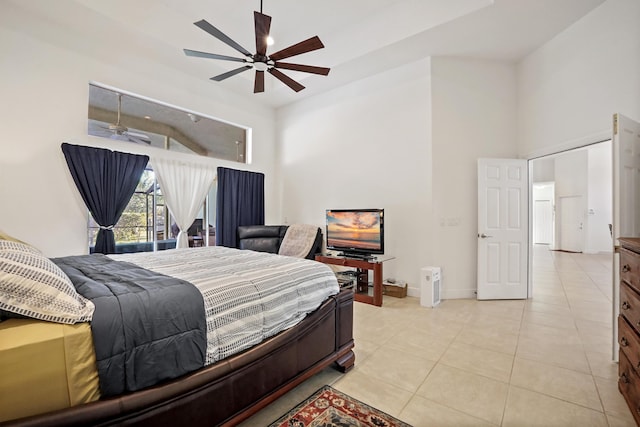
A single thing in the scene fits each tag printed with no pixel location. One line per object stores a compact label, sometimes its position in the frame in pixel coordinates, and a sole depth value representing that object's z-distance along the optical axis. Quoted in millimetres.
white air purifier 3766
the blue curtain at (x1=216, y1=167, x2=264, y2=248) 5195
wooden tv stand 3883
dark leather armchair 5297
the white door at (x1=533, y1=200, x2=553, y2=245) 9891
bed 1033
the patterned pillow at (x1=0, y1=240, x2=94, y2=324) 1079
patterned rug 1685
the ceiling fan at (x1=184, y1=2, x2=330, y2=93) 2535
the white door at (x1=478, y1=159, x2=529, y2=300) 4066
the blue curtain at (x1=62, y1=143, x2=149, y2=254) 3584
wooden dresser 1691
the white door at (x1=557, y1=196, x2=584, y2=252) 8525
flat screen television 4176
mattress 962
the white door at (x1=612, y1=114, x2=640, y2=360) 2219
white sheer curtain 4504
